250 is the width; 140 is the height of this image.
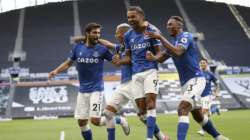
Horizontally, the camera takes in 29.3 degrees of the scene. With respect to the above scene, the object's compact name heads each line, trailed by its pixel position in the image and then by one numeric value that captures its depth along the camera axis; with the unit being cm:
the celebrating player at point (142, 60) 998
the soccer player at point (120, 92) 1098
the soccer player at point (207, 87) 1616
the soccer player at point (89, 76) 1120
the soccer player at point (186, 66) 959
